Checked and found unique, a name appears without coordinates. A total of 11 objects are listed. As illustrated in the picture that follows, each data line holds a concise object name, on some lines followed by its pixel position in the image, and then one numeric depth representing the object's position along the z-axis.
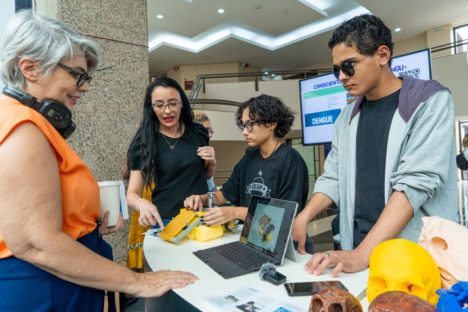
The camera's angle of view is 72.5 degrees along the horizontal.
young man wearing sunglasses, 1.10
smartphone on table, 0.90
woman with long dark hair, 1.95
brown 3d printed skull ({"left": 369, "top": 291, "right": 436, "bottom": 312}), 0.47
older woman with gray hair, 0.81
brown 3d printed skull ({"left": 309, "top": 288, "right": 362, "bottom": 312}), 0.57
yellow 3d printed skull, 0.64
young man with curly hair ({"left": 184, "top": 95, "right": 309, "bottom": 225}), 1.70
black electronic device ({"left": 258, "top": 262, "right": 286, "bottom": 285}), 0.99
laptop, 1.13
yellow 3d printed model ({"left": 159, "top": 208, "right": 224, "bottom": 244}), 1.47
